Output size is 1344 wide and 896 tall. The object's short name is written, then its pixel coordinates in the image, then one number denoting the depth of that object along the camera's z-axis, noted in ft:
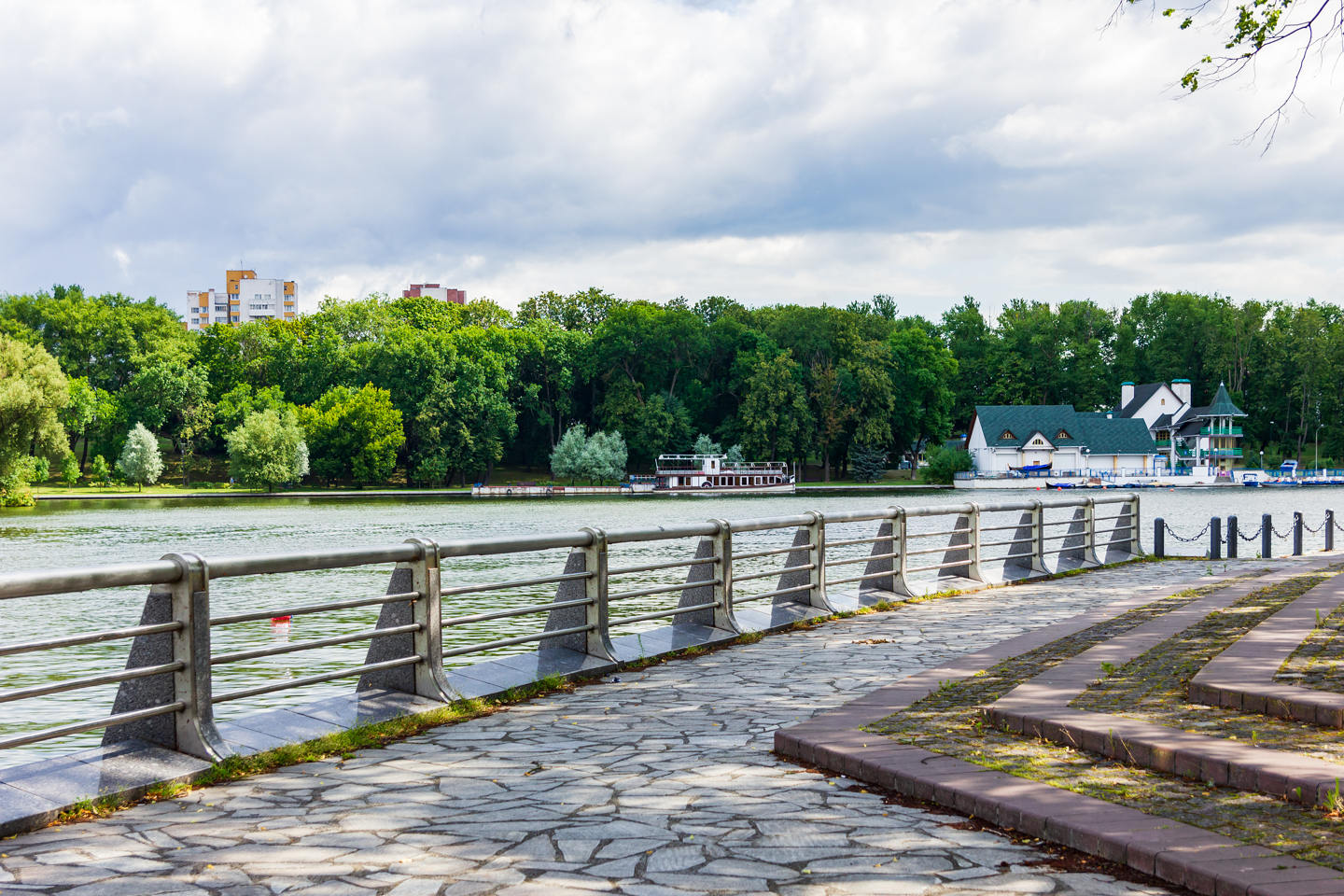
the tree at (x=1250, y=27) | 36.52
